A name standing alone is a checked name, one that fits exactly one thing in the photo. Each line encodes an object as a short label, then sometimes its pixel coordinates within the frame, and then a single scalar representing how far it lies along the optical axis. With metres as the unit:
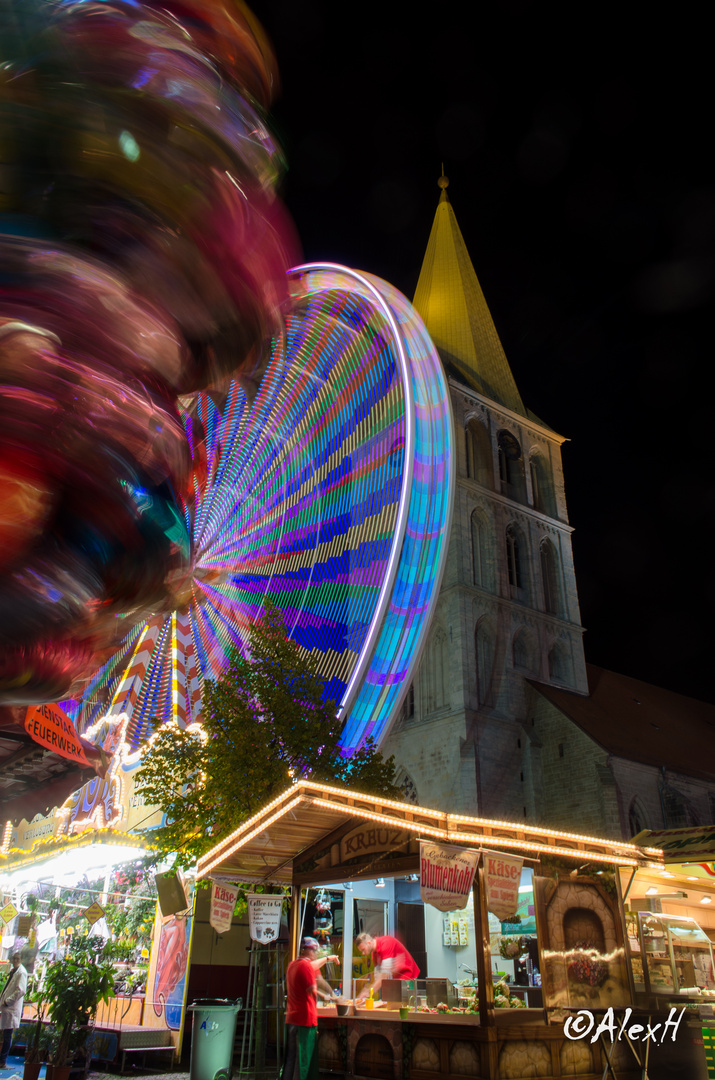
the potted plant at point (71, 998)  8.93
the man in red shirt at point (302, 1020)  7.44
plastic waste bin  8.81
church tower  30.55
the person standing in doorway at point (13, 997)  10.44
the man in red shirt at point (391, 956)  9.38
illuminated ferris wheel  14.42
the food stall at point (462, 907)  7.94
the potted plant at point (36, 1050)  8.94
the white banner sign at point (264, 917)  9.82
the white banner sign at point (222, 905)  10.34
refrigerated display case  10.45
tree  15.01
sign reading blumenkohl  7.88
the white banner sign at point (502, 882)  8.41
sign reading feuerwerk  6.37
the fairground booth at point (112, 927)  12.51
